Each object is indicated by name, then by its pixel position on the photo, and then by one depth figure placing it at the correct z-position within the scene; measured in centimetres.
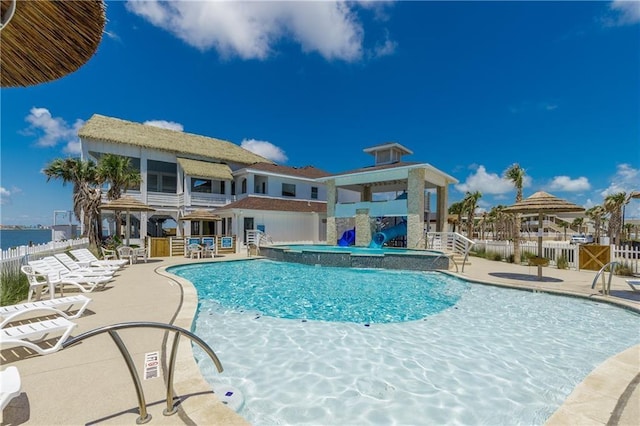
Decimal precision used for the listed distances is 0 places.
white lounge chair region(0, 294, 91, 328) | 458
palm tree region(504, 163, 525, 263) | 2616
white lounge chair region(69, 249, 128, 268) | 1160
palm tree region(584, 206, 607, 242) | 3361
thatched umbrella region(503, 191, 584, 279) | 1078
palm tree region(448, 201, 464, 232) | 3794
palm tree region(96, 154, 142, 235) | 1969
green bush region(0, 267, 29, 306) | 703
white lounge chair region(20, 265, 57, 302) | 715
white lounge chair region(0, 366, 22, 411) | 241
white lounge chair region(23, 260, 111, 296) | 733
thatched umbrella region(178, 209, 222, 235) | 2030
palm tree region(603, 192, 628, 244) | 2602
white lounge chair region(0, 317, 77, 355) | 366
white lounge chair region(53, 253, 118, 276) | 905
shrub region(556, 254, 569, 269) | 1376
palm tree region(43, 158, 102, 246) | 1880
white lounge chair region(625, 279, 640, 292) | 800
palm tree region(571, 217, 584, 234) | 5834
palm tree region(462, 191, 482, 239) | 3617
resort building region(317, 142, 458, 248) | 1917
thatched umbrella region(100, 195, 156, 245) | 1523
